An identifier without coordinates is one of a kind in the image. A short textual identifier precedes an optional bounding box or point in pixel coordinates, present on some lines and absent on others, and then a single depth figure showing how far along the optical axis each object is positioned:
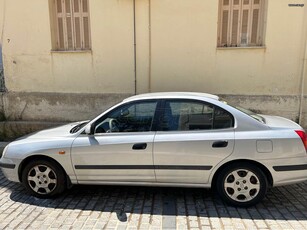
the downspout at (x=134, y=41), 6.10
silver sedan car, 3.13
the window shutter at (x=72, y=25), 6.40
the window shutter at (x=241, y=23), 5.91
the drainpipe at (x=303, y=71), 5.71
